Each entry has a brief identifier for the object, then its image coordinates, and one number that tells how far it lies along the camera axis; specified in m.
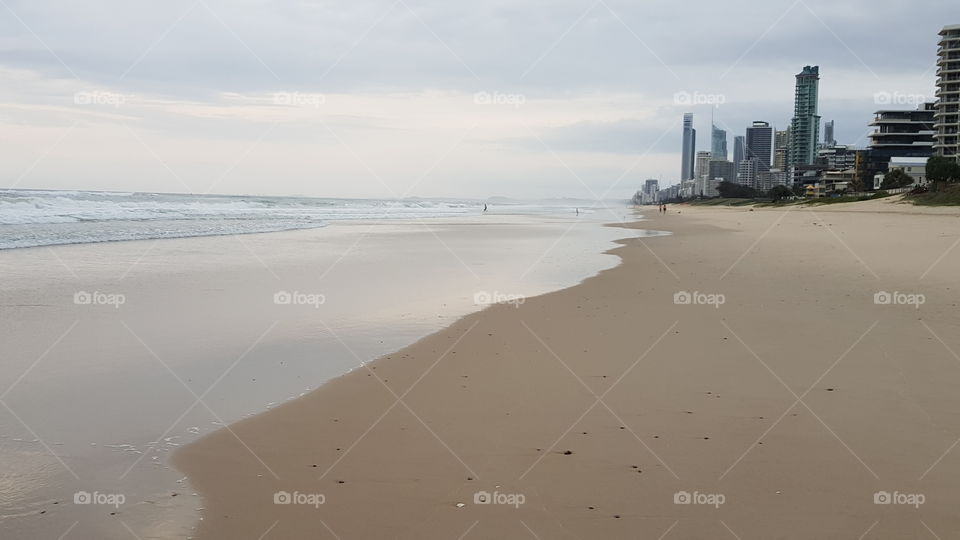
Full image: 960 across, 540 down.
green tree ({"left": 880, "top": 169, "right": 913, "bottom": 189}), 84.81
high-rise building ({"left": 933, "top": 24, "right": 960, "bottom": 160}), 92.12
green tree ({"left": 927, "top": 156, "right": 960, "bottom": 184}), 65.12
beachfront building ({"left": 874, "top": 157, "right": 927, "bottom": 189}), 93.84
